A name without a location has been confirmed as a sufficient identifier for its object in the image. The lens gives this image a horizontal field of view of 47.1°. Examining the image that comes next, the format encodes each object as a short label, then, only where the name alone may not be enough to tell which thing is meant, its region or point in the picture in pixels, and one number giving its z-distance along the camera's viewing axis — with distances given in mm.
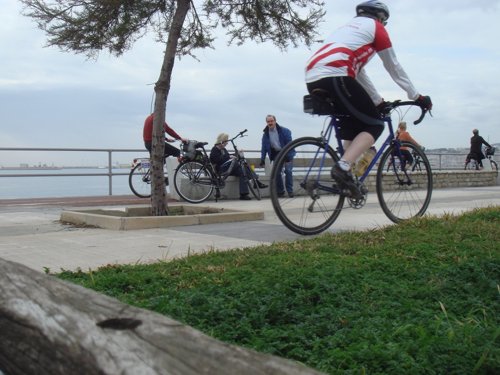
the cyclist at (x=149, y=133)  10727
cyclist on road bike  5086
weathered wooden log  1264
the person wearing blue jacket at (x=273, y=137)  11797
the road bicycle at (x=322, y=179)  5254
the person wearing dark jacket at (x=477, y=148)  22052
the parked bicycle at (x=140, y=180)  12383
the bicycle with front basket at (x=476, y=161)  22364
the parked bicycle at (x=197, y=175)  10963
